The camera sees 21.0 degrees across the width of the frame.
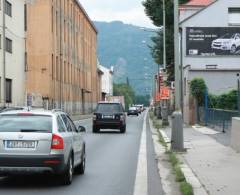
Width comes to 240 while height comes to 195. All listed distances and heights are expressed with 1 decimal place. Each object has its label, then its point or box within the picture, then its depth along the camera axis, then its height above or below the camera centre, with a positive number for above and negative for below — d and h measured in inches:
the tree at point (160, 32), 2293.3 +279.7
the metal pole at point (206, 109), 1523.0 -4.3
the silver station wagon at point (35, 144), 462.0 -26.1
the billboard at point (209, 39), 2161.7 +230.0
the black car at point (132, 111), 4065.0 -18.0
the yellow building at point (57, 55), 2670.3 +249.9
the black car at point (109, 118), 1414.9 -21.2
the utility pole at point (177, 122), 792.3 -17.5
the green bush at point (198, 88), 1637.6 +50.1
